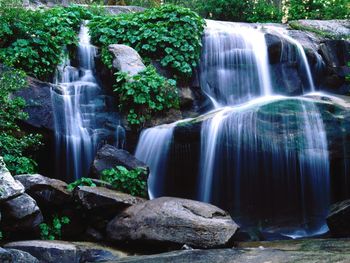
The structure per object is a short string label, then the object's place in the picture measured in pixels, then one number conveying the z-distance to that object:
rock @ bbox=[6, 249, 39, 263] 5.06
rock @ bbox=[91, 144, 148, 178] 8.28
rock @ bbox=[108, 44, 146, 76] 10.21
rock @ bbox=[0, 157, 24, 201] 5.78
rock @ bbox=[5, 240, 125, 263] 5.95
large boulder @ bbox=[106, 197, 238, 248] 6.39
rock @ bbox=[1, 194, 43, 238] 6.18
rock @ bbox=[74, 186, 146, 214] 7.11
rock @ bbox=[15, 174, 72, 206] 6.98
